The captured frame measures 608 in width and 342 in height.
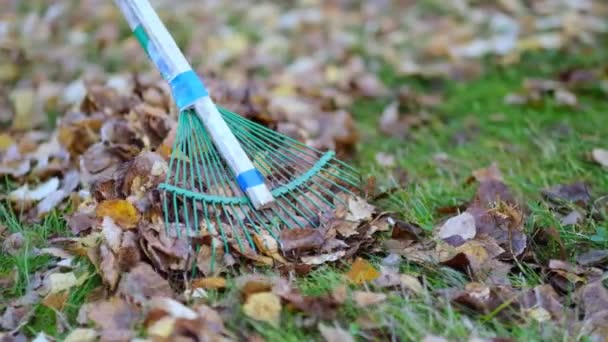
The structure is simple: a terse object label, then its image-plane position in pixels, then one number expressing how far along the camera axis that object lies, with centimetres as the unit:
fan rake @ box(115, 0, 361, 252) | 223
